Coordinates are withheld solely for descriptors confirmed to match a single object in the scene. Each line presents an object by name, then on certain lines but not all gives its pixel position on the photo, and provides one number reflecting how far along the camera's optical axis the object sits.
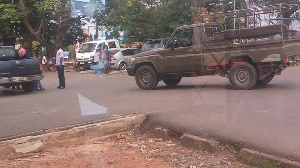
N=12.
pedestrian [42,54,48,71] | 23.30
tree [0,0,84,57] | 20.33
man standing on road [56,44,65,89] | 12.82
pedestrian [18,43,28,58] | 12.96
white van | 21.83
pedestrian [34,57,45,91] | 13.12
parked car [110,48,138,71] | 21.09
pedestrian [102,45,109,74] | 19.77
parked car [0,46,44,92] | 11.32
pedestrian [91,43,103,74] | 21.00
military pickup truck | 9.90
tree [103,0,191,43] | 21.92
